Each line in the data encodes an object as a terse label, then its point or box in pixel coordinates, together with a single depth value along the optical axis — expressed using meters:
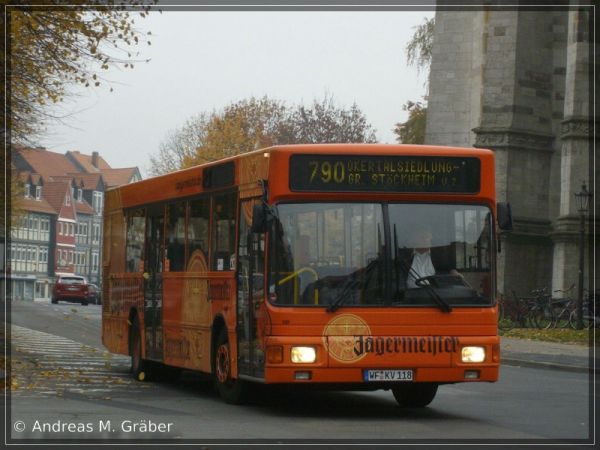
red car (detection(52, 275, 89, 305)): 83.16
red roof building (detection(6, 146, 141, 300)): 149.62
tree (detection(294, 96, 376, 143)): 90.88
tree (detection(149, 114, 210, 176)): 94.19
